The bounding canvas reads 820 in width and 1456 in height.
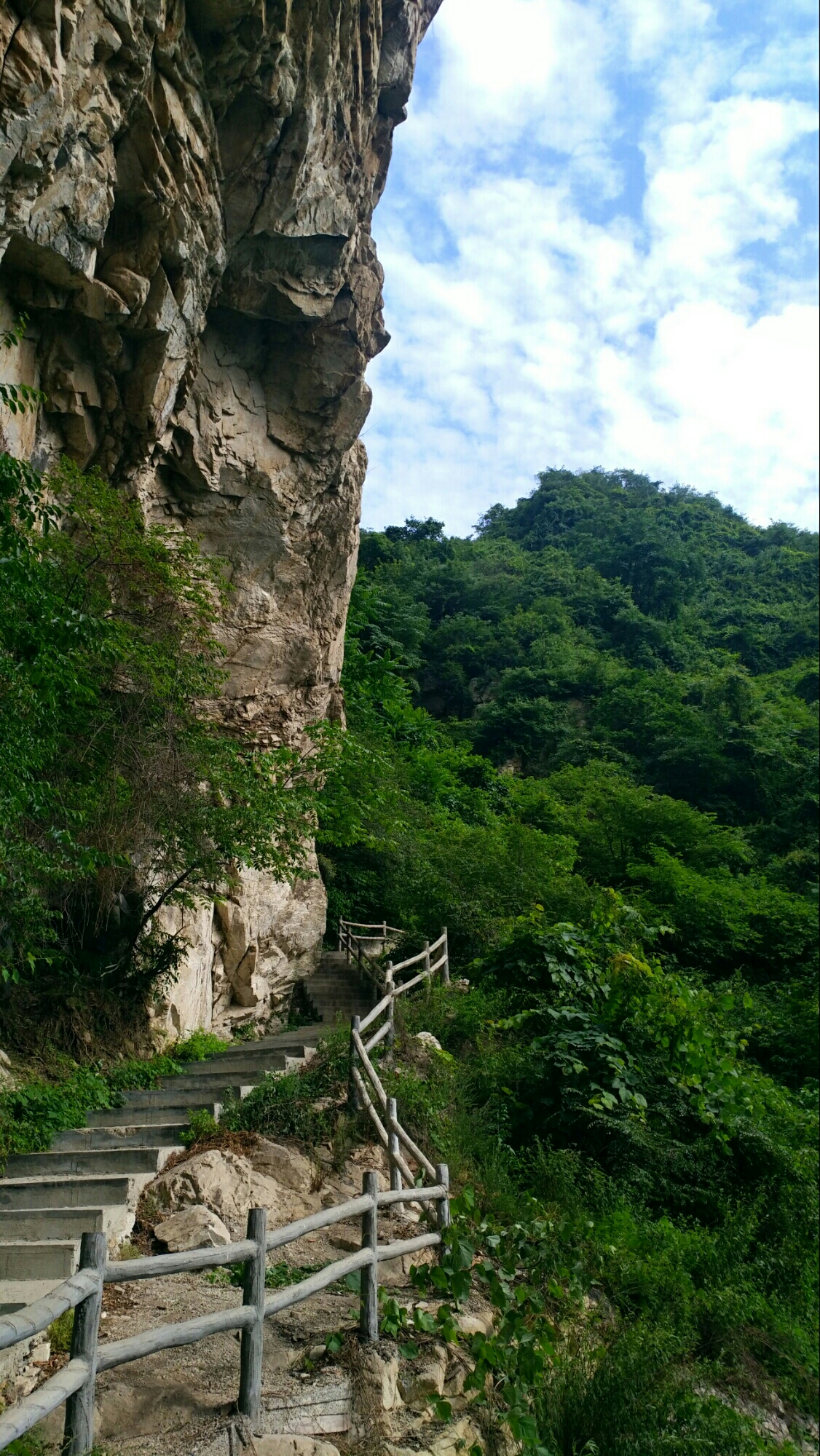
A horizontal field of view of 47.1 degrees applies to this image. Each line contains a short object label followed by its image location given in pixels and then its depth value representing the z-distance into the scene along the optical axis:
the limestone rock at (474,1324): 5.05
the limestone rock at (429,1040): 9.92
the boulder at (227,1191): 6.64
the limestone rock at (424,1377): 4.42
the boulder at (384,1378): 4.25
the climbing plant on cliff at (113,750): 7.35
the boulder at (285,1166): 7.20
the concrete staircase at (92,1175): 5.33
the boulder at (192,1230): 6.07
